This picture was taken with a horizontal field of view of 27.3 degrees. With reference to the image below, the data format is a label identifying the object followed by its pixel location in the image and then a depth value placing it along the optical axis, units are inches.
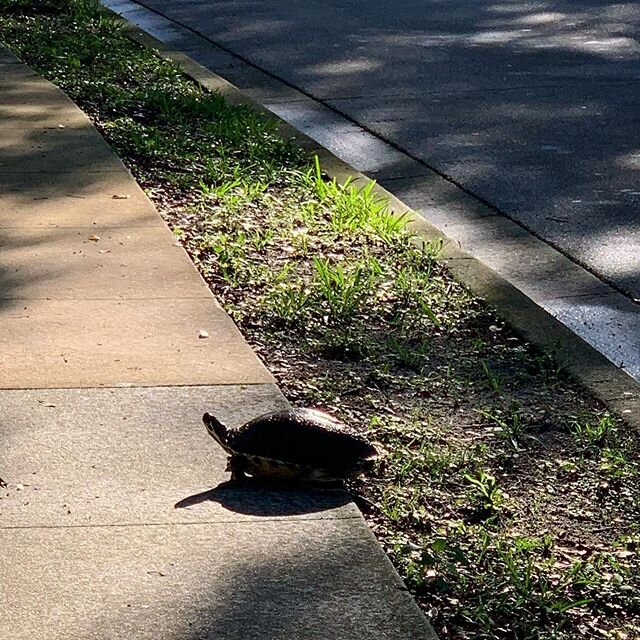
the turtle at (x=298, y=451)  145.6
